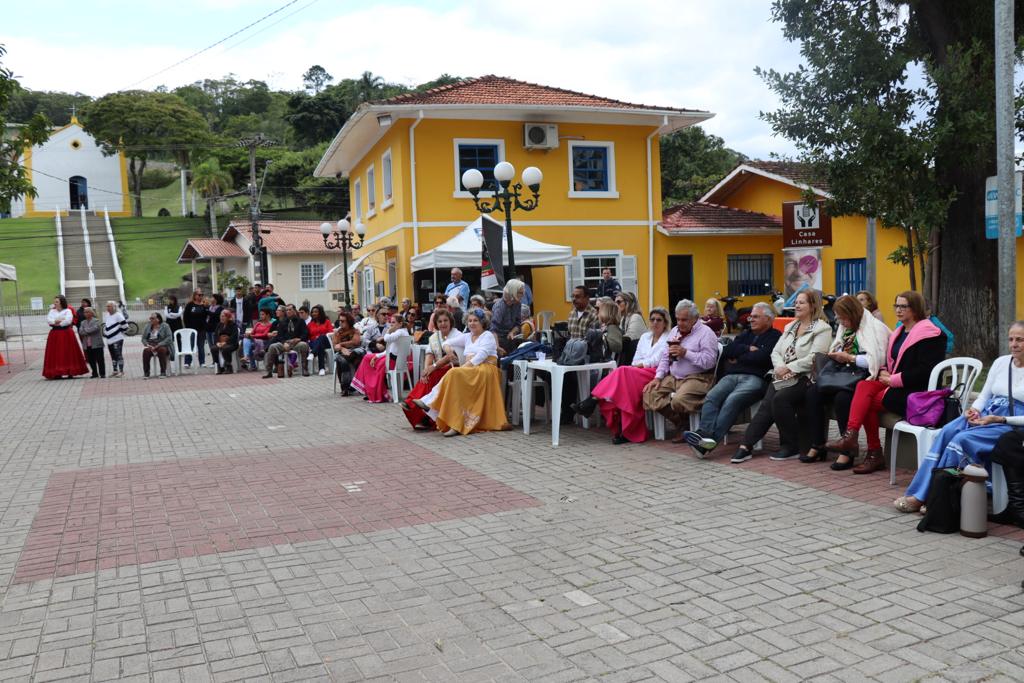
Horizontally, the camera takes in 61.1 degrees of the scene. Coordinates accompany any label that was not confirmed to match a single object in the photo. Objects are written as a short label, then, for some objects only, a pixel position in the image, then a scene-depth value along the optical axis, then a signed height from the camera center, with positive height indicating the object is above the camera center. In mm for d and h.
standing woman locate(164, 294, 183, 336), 20203 -56
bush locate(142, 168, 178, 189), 95619 +14902
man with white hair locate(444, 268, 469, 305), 15414 +339
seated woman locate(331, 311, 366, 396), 14367 -711
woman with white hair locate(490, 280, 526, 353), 11117 -103
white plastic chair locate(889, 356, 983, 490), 6098 -675
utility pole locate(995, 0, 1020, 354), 7922 +1246
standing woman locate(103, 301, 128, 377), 19172 -459
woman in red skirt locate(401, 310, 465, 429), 10211 -709
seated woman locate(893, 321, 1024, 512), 5453 -831
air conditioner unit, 21641 +4210
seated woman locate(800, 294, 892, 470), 7105 -481
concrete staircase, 54625 +3816
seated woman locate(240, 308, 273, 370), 19469 -726
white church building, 85688 +13854
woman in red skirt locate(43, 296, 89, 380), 18969 -802
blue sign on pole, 8094 +805
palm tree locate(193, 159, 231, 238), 69938 +10833
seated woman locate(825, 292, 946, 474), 6531 -614
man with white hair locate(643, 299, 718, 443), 8492 -680
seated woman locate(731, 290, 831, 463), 7551 -676
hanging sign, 17891 +1483
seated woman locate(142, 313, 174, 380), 18875 -636
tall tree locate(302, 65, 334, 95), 111250 +29870
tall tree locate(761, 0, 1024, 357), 11773 +2422
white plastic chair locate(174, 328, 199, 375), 19594 -717
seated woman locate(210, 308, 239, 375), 19078 -705
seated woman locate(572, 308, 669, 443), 8828 -906
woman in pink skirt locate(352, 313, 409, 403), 13133 -962
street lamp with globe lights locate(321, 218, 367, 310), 22447 +2067
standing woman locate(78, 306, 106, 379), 18719 -530
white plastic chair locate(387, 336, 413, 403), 13070 -906
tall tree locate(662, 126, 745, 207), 42594 +6912
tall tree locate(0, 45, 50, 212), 17891 +3604
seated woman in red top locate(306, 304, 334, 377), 17797 -511
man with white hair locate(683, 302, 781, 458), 7961 -784
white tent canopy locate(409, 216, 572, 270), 16609 +1016
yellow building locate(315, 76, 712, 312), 21109 +3488
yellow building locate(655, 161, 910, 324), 23250 +1343
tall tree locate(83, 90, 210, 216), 79875 +17647
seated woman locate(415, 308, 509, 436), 9781 -1013
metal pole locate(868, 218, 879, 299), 17438 +716
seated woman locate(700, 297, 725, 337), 9804 -192
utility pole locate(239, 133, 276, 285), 36000 +4486
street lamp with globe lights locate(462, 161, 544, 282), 12984 +1933
